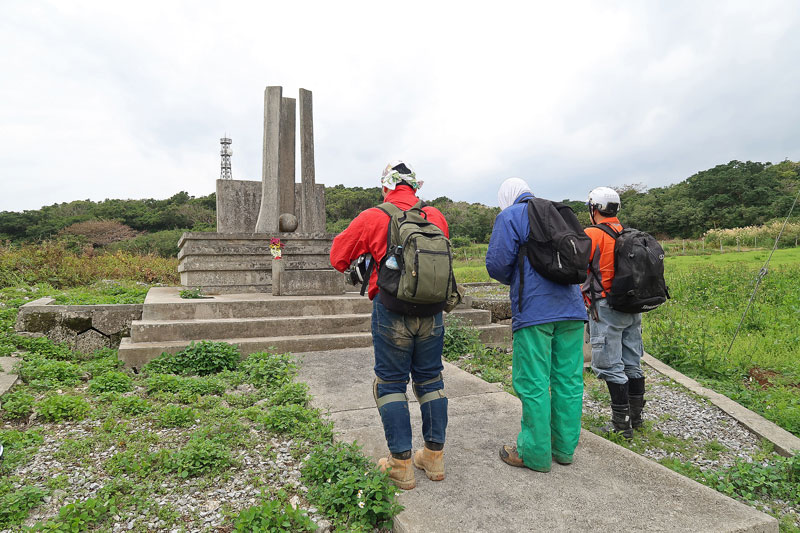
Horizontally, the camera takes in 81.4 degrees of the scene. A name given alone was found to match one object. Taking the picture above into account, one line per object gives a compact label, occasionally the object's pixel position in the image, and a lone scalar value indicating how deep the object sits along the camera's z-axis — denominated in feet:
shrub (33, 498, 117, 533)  7.06
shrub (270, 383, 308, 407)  12.92
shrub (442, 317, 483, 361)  20.35
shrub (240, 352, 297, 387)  15.02
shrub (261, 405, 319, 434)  11.16
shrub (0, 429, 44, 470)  9.29
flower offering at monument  24.52
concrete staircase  17.74
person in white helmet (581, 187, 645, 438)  11.25
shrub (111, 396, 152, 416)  12.21
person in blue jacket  8.70
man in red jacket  8.05
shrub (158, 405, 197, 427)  11.46
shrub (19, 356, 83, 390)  14.25
